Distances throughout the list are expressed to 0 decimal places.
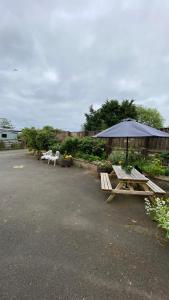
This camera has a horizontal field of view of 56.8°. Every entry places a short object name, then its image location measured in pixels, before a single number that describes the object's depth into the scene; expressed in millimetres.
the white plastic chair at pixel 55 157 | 8745
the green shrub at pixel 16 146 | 19891
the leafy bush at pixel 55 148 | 10156
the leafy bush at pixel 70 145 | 9617
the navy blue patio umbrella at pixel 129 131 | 4086
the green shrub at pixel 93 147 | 8922
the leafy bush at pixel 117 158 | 6872
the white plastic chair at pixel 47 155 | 9140
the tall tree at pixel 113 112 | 18036
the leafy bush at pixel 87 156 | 8094
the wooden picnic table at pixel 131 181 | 3617
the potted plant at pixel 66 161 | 8336
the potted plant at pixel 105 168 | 6309
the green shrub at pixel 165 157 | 6445
